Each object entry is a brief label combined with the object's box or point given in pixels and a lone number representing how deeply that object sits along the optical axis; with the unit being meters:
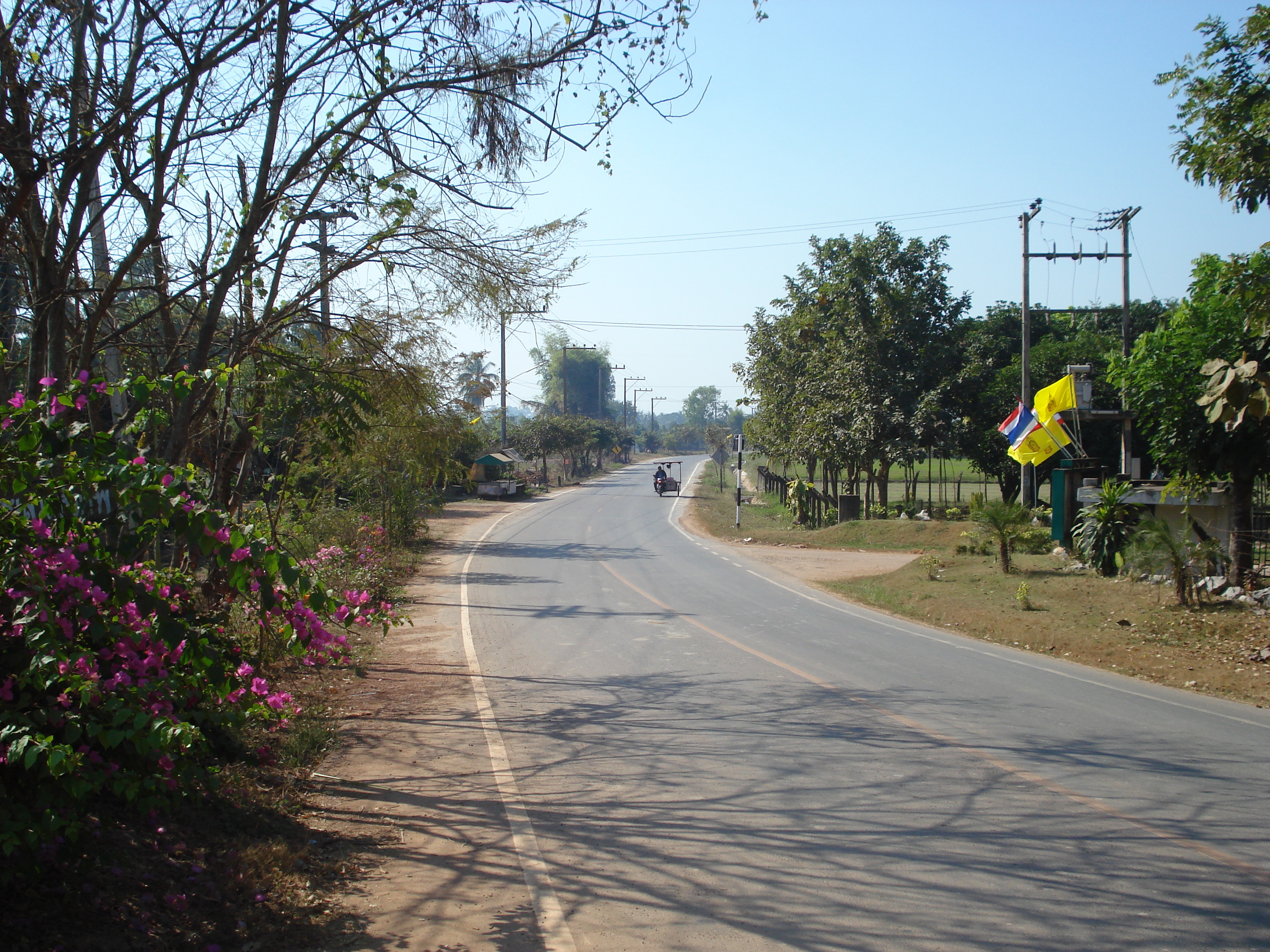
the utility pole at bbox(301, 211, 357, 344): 8.74
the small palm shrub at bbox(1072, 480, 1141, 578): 15.86
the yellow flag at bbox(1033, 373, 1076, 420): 20.39
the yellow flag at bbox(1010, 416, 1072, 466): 21.59
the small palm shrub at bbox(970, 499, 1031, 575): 16.67
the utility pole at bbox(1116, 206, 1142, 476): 26.98
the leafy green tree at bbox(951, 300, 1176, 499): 30.84
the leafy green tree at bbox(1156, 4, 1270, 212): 9.96
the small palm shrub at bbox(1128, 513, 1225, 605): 12.34
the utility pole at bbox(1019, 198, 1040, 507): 26.31
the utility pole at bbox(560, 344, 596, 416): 70.38
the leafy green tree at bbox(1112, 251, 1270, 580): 13.86
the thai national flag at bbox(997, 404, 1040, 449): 21.98
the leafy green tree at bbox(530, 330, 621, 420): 107.56
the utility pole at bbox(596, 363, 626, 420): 102.26
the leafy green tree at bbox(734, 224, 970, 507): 30.28
